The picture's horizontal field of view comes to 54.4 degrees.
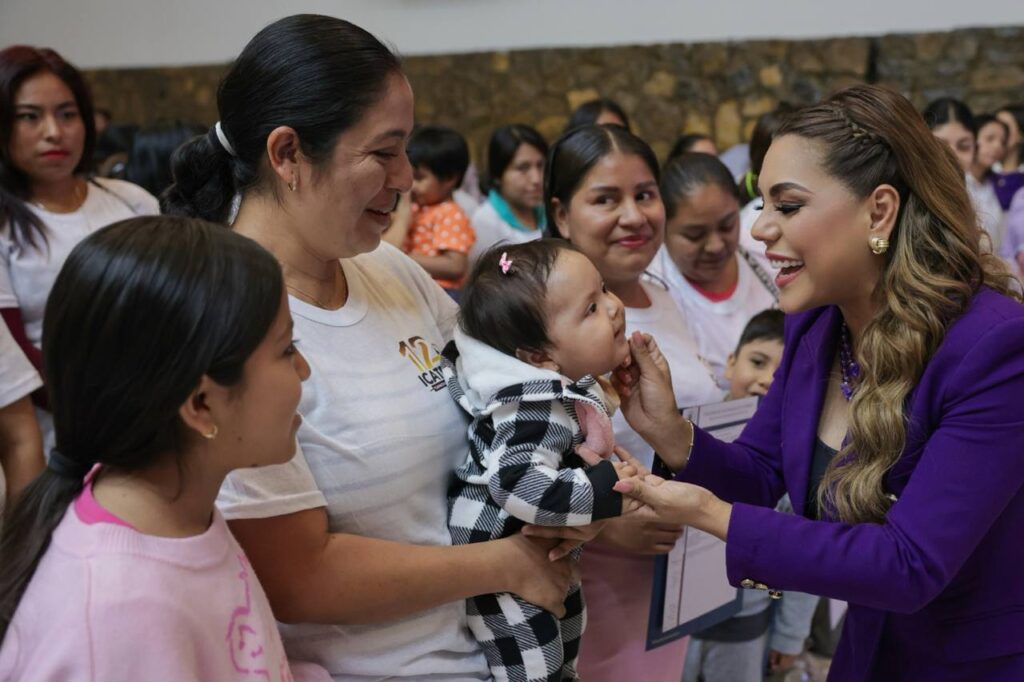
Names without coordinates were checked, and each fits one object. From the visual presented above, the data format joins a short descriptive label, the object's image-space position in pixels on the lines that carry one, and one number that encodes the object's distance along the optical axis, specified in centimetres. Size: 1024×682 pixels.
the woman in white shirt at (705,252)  271
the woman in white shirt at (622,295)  203
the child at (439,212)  442
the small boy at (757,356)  245
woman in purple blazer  140
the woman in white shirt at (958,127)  499
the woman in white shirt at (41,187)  257
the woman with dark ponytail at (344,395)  135
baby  151
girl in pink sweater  101
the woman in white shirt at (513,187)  504
